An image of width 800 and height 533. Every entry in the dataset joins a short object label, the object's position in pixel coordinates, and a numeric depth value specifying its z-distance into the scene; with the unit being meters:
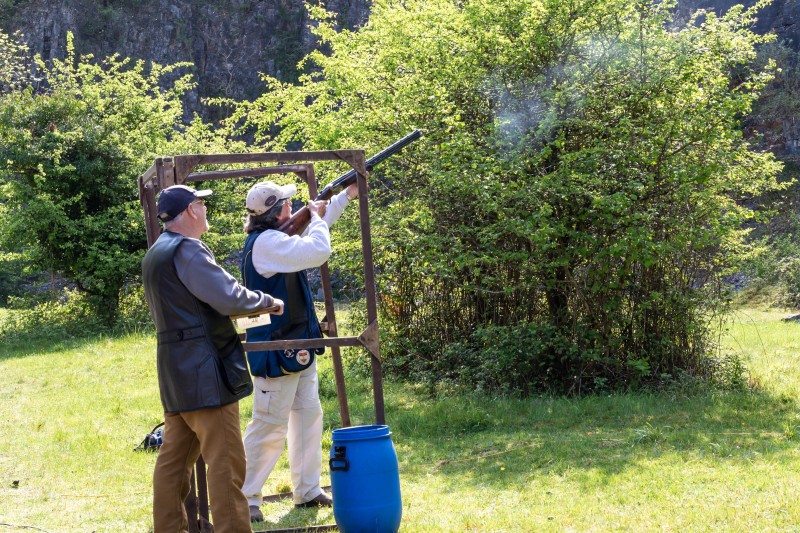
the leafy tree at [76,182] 18.50
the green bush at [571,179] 10.65
